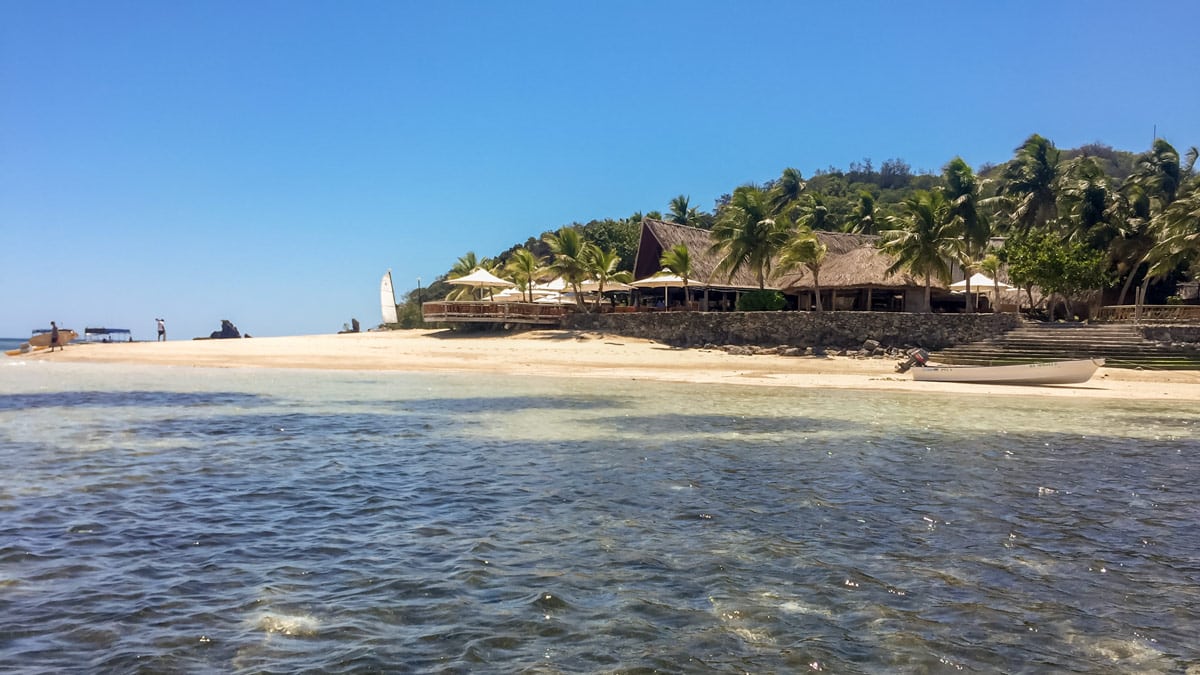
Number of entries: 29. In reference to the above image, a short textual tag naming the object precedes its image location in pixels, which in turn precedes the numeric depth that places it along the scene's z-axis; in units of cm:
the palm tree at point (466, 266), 5100
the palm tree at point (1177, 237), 2828
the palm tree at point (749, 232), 3631
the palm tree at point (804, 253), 3353
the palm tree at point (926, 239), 3294
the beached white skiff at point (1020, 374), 2208
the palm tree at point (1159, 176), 3961
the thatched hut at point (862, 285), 3731
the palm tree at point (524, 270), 4162
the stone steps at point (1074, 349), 2517
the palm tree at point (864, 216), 5622
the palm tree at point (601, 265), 4103
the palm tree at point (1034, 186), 4125
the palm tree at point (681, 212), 6097
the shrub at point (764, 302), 3638
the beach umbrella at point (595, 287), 4400
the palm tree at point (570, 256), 3902
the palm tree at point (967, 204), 3544
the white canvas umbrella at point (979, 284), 3794
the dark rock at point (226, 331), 4850
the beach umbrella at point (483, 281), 4034
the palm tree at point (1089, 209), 3584
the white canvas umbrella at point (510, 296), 4452
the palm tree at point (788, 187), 6372
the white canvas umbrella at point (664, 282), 3891
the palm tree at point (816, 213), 5769
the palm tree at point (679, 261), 3778
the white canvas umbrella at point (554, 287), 4572
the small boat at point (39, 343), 4012
